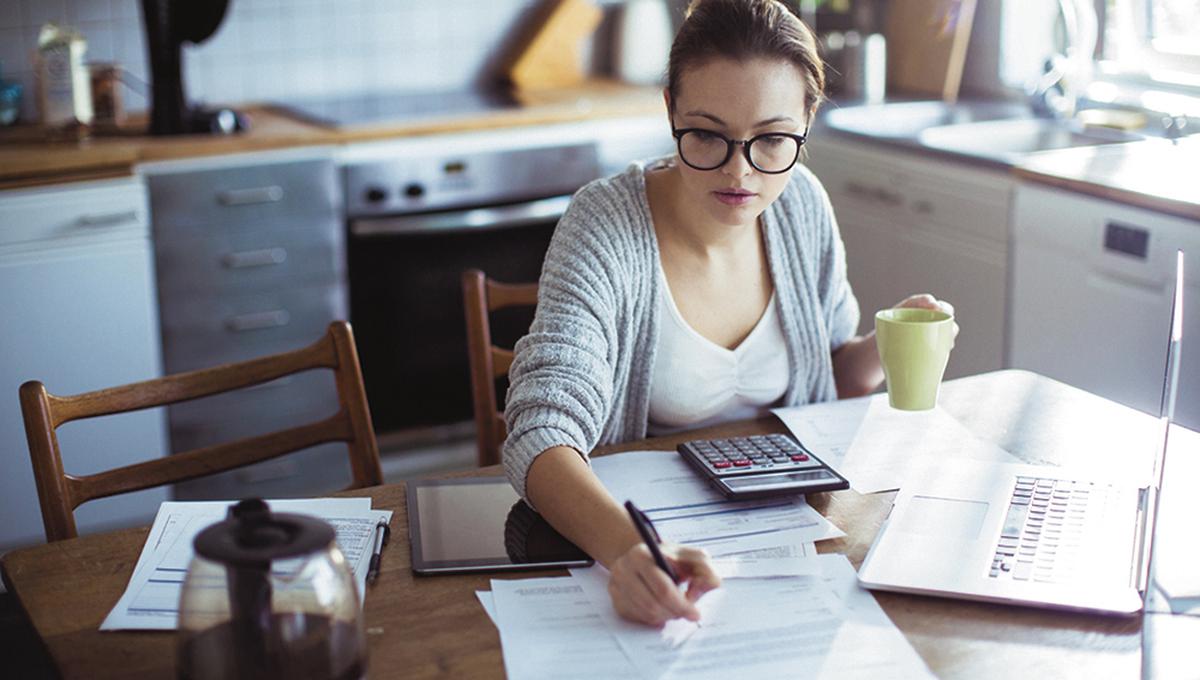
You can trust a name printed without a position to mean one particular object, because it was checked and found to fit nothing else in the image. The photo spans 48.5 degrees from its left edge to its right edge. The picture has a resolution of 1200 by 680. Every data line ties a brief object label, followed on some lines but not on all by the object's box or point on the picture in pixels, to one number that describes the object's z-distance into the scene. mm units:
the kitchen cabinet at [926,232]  2902
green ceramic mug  1479
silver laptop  1201
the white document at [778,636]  1093
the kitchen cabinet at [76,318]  2822
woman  1456
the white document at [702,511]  1320
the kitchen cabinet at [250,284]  2982
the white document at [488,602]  1197
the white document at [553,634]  1093
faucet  3287
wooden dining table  1107
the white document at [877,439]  1503
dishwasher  2477
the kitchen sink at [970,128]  3133
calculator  1396
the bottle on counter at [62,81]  3064
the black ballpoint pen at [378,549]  1272
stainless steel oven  3188
